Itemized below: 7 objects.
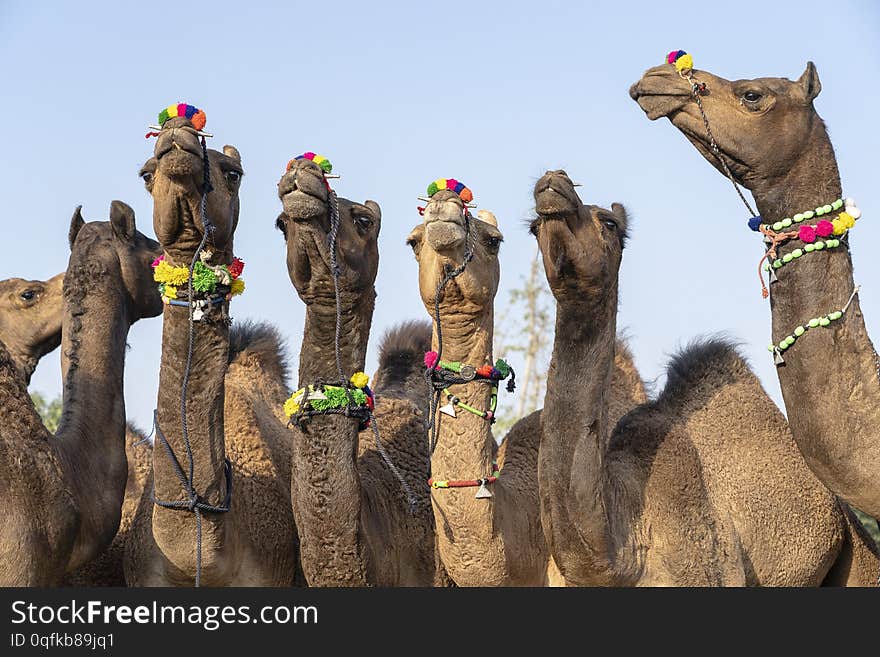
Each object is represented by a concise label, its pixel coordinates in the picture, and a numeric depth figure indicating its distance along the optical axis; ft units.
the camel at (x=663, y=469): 44.04
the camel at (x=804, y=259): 40.16
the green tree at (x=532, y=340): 119.65
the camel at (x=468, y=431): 44.29
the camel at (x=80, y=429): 43.37
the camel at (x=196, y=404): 43.24
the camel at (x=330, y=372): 44.78
